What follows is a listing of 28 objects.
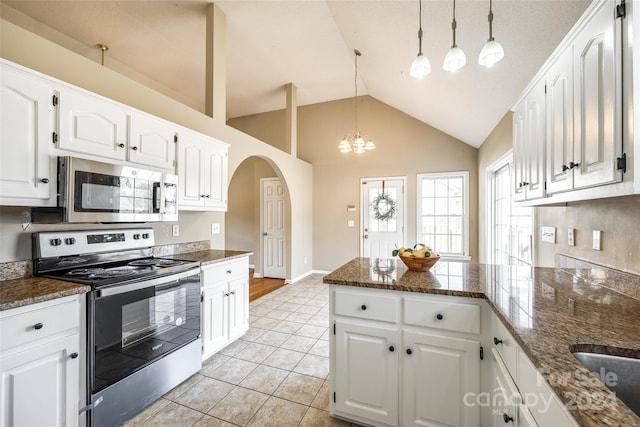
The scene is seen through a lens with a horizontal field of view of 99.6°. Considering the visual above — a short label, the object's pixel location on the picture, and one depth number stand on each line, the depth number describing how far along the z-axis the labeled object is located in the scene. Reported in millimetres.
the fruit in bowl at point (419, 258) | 1833
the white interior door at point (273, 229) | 5676
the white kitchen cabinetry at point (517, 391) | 764
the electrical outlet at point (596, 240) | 1563
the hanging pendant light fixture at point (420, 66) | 1492
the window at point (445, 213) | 4945
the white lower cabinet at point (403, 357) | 1423
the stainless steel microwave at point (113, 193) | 1646
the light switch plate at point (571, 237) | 1845
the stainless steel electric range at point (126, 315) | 1572
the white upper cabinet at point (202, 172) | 2504
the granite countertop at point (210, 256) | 2381
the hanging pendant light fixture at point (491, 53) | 1309
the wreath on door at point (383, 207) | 5422
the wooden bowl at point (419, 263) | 1836
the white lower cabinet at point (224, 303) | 2358
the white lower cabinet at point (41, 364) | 1240
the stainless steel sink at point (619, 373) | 859
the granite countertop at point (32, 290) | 1265
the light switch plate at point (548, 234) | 2119
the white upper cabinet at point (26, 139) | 1428
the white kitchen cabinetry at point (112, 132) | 1697
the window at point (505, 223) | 2816
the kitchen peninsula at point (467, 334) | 926
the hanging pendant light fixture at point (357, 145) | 3654
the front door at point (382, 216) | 5379
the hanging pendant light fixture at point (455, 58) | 1385
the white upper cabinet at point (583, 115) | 1000
